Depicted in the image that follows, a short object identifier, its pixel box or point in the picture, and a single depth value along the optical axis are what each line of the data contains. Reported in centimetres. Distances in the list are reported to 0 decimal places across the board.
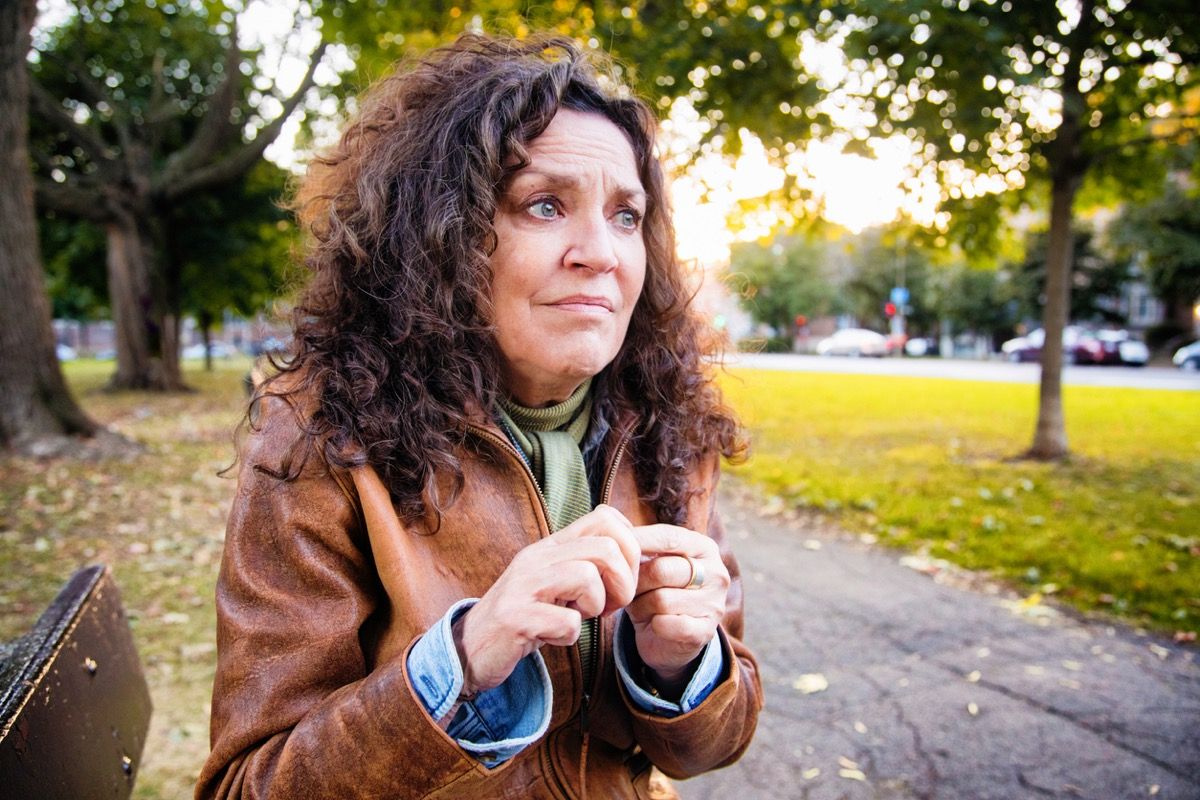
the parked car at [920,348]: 4309
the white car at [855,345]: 4150
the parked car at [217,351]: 6019
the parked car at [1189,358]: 2512
